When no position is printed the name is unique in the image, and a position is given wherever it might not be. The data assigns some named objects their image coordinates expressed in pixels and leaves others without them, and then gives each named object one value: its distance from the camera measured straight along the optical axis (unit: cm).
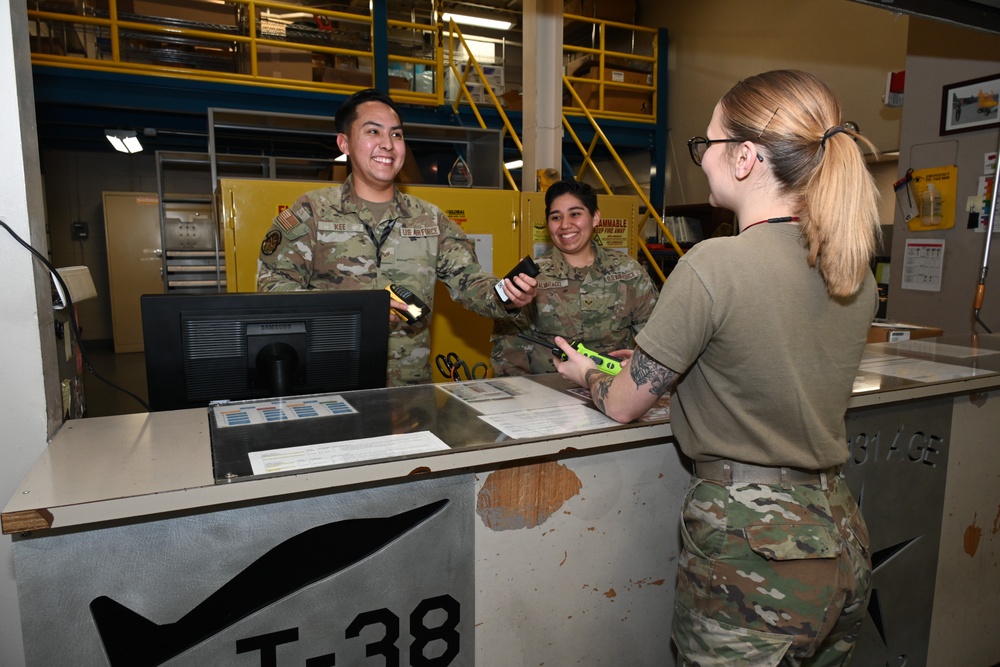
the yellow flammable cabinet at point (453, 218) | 316
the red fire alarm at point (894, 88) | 378
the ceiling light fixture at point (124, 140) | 660
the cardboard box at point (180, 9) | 534
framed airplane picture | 301
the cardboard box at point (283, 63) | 581
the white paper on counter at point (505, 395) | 156
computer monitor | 138
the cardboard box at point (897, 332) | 268
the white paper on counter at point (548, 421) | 135
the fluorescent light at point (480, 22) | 935
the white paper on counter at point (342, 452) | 112
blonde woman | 107
